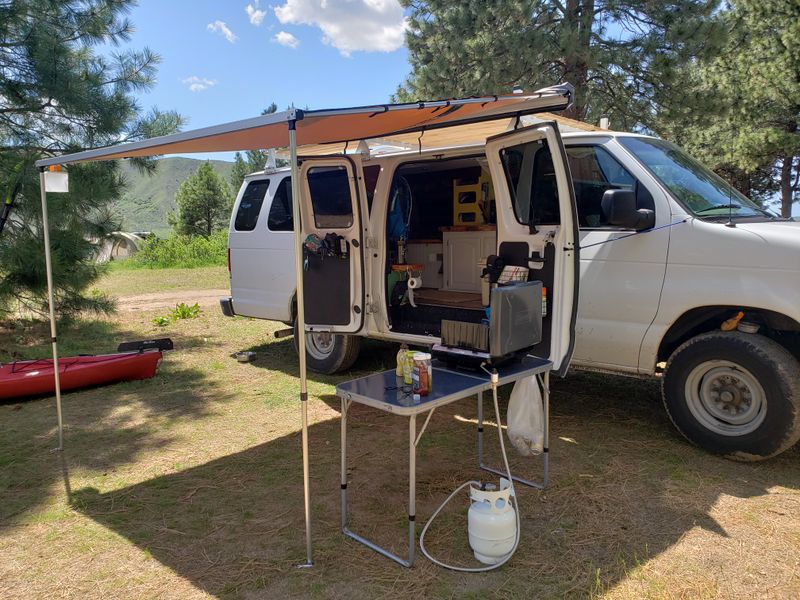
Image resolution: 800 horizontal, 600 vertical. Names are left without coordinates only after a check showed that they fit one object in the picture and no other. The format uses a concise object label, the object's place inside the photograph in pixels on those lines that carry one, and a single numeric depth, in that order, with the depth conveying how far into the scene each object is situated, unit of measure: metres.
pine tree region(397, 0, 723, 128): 9.98
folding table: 2.73
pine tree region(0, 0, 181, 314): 6.79
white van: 3.69
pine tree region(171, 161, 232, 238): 36.16
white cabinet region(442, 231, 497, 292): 6.17
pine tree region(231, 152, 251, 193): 32.09
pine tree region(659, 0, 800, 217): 10.94
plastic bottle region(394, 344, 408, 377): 3.10
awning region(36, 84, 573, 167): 3.00
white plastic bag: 3.73
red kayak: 5.46
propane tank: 2.81
